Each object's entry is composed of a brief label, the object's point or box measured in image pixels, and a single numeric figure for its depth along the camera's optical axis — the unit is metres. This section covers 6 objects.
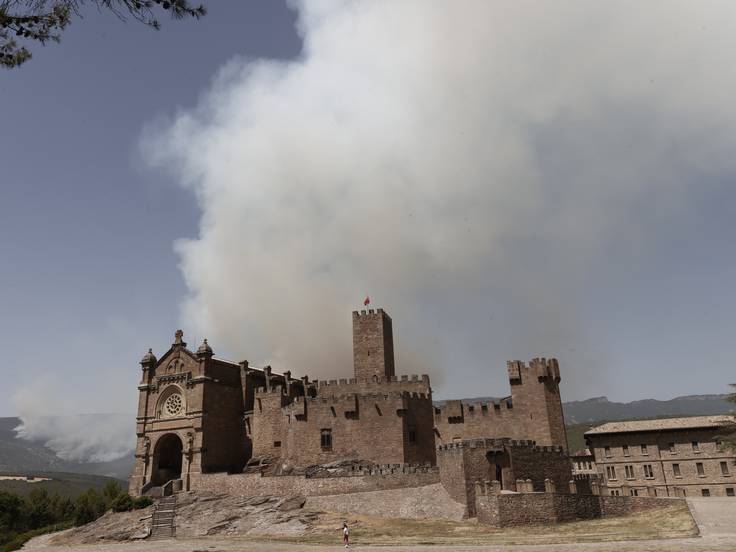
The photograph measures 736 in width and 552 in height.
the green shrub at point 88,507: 60.30
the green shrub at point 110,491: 65.82
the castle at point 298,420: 52.91
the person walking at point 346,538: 32.47
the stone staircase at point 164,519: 44.34
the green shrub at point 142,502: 50.66
